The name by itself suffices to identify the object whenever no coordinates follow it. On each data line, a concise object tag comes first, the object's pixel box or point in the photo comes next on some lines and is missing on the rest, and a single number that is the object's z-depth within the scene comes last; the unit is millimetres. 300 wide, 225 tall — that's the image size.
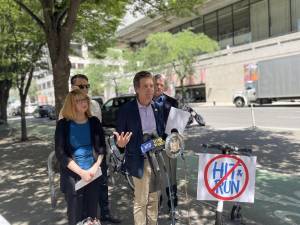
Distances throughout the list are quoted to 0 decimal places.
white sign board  2080
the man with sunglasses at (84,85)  2824
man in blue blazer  2215
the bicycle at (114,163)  3371
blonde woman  2299
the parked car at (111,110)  11942
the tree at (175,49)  24422
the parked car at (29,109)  34599
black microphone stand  2299
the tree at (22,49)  8415
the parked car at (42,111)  23222
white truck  17003
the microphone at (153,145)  2176
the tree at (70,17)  4571
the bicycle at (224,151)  2099
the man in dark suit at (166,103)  2467
